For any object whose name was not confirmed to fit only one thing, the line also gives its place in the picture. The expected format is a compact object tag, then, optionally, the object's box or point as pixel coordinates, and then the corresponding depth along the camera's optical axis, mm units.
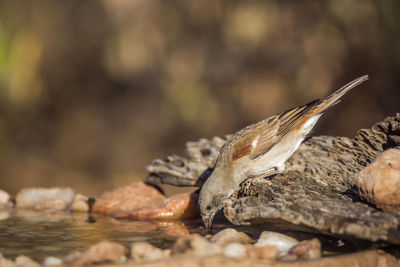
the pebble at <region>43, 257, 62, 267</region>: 5955
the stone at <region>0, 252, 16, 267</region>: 5951
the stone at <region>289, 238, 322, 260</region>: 5887
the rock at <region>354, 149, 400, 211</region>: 6812
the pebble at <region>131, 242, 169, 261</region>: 5746
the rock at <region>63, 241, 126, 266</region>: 5418
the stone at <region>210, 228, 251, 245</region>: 7139
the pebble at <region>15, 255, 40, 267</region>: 5977
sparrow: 9375
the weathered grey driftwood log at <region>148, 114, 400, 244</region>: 6212
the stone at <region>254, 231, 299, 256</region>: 6839
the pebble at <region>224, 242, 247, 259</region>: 5605
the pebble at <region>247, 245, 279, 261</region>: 5719
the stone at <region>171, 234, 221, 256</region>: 5578
